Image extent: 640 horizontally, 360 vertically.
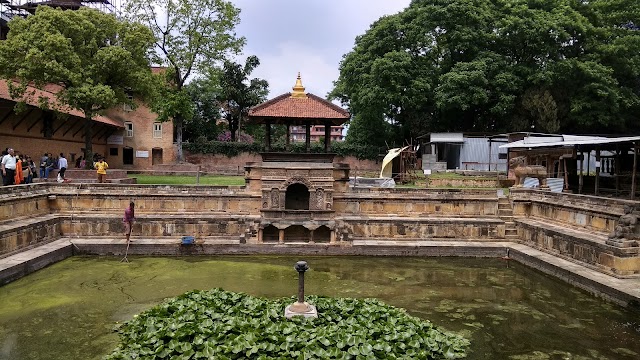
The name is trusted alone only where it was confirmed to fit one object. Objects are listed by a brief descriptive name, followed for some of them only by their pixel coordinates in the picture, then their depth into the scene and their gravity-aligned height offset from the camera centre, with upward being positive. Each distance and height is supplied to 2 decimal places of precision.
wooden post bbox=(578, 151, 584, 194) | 22.09 -0.72
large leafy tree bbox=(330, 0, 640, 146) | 32.53 +7.25
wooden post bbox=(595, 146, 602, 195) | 20.08 +0.04
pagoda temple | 17.52 -0.53
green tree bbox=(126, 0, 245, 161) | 32.44 +8.70
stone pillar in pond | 8.61 -2.65
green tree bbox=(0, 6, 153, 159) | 20.89 +4.85
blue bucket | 16.27 -2.66
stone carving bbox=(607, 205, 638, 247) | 12.76 -1.76
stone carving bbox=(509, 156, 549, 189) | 19.42 -0.21
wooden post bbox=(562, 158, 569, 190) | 22.93 -0.52
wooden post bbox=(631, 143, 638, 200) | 17.57 -0.28
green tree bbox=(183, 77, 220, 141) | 42.25 +4.72
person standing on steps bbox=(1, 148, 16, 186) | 17.48 -0.27
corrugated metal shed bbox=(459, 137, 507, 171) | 32.91 +0.90
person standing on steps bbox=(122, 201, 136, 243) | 15.90 -1.90
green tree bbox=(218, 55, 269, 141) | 41.12 +6.71
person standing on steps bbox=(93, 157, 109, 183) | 20.98 -0.38
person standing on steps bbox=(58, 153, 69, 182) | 20.72 -0.24
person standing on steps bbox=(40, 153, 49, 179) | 21.53 -0.24
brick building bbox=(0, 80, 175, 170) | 24.45 +1.89
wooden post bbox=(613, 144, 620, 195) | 20.58 +0.05
